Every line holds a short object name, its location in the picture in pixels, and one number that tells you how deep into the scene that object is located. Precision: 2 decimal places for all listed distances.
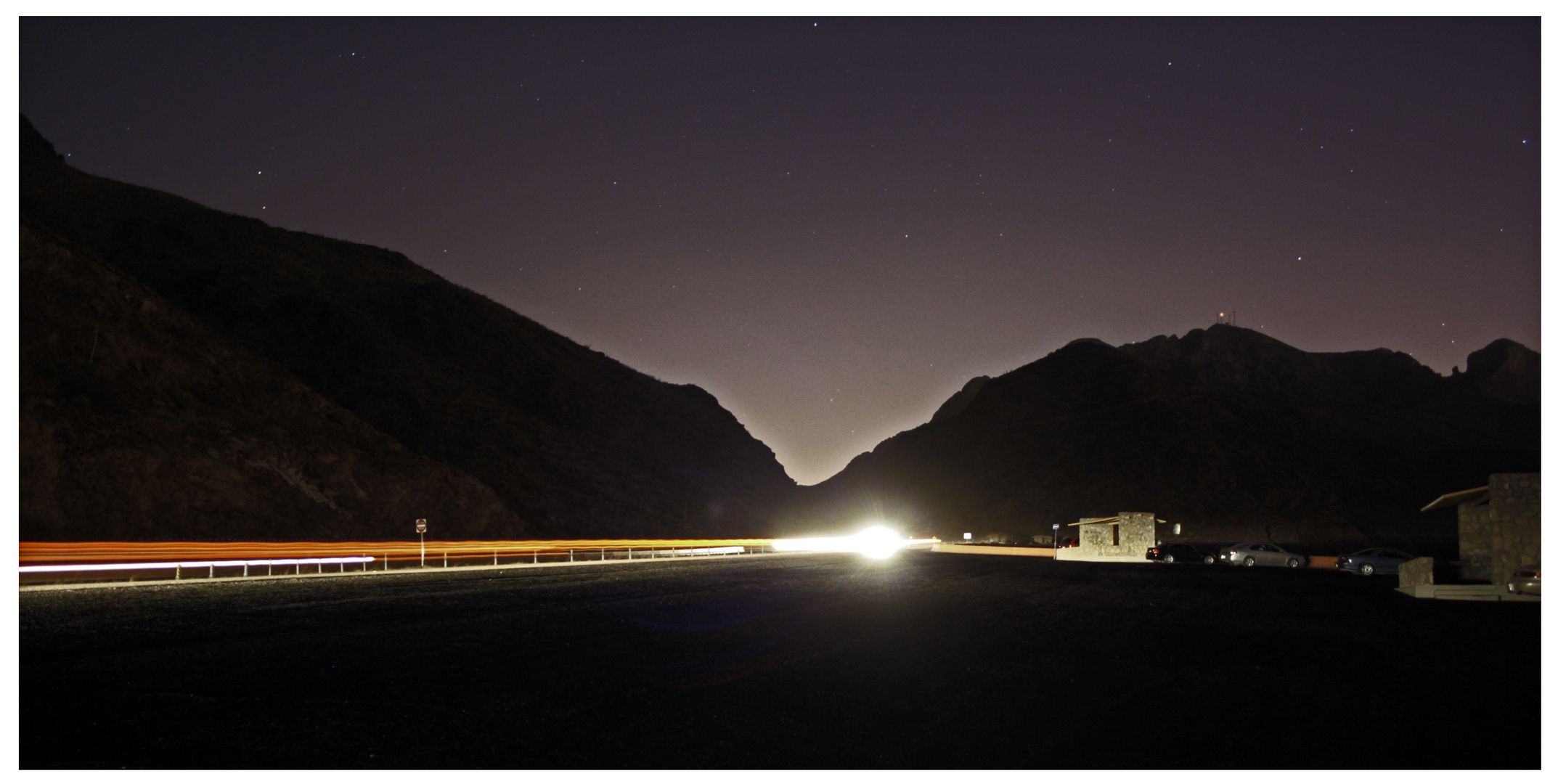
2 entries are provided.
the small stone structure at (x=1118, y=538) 50.28
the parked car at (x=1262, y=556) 42.97
